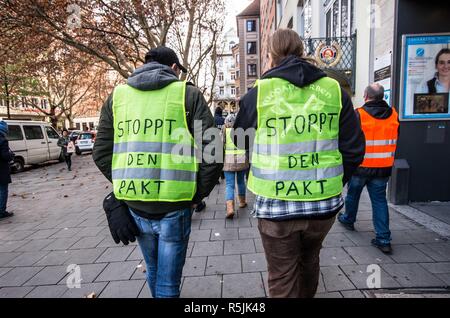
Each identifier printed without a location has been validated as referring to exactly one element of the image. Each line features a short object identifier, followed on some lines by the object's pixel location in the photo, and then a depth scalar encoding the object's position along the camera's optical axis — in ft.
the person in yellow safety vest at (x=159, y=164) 5.97
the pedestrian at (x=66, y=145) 41.34
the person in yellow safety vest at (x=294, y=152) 5.68
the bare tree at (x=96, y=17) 29.60
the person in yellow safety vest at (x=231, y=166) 16.39
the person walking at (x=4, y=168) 18.33
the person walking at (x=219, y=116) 26.90
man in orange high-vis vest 11.19
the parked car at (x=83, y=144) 69.05
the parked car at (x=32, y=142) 41.15
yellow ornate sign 22.50
